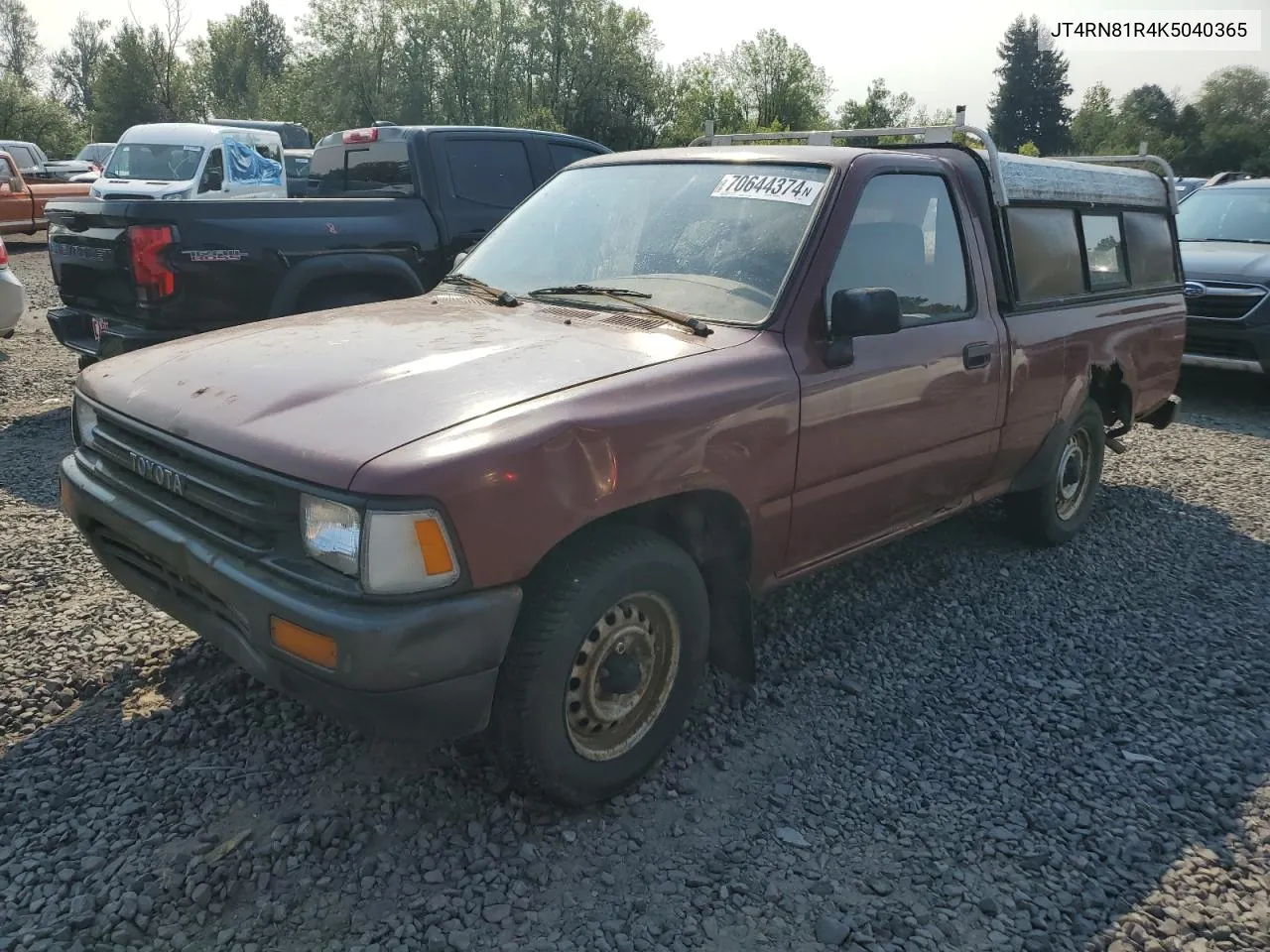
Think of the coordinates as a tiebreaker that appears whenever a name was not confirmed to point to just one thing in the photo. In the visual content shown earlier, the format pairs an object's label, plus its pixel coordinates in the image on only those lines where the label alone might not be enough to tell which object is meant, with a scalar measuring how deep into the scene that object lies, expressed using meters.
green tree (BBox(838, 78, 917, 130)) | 56.06
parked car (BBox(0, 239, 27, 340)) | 7.58
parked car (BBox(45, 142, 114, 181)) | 20.86
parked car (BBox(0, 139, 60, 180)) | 20.25
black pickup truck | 5.93
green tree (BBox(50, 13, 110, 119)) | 67.25
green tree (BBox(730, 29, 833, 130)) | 66.19
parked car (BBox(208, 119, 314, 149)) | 29.42
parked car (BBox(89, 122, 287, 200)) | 15.67
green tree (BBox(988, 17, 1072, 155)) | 73.44
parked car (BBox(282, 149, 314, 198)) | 19.59
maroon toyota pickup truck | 2.40
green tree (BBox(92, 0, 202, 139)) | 49.88
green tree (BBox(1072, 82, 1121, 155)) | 62.54
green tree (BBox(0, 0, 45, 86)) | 65.81
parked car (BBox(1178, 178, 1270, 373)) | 8.48
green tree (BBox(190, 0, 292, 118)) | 65.94
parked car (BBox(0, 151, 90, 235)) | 17.55
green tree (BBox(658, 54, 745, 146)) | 49.97
